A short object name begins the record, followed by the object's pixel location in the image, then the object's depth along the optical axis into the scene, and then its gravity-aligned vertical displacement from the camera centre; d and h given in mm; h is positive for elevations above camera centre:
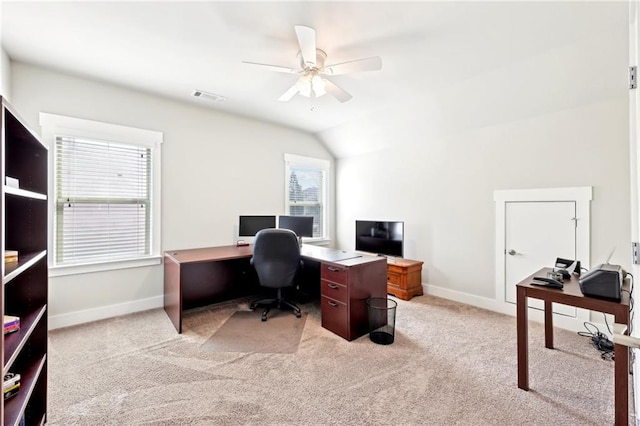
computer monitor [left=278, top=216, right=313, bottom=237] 4199 -175
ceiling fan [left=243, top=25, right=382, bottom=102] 2080 +1241
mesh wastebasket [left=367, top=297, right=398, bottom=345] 2781 -1100
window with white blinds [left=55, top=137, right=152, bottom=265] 3074 +157
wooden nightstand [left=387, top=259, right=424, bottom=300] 3996 -957
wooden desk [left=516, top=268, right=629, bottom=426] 1575 -630
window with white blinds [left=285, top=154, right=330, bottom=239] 5000 +459
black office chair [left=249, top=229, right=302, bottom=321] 3131 -505
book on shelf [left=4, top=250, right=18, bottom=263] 1221 -187
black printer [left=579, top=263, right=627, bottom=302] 1671 -440
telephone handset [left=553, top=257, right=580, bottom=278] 2210 -460
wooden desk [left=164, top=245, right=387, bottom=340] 2799 -806
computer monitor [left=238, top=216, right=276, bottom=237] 4043 -155
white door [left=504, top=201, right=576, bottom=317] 3037 -294
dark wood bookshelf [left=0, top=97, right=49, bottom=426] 1474 -190
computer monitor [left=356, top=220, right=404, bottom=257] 4262 -383
